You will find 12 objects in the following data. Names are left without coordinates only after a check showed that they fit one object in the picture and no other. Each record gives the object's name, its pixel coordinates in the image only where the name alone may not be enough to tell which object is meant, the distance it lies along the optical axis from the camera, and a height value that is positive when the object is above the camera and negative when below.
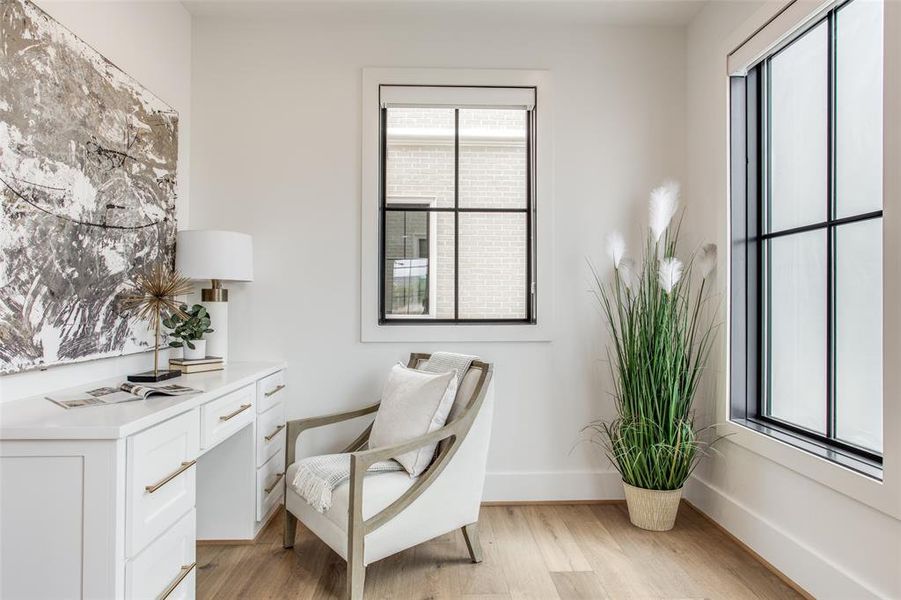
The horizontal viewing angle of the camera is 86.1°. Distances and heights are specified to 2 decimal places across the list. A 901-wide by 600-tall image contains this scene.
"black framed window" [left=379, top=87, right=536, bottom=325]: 2.73 +0.51
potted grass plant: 2.31 -0.37
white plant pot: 2.29 -0.23
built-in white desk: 1.22 -0.52
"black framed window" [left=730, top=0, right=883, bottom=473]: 1.71 +0.28
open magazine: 1.49 -0.30
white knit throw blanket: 1.83 -0.67
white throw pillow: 1.92 -0.45
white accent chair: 1.68 -0.74
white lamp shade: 2.31 +0.23
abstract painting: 1.53 +0.40
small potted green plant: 2.20 -0.12
